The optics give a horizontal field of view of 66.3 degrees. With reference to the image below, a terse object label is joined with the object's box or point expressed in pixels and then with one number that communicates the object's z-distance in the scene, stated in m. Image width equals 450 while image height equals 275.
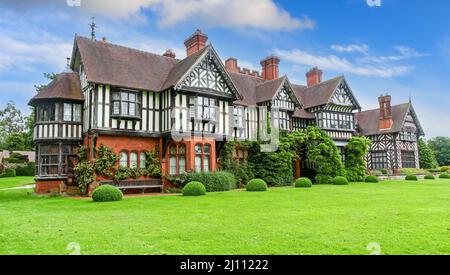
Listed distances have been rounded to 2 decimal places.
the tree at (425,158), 49.59
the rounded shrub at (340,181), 26.47
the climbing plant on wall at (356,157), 31.45
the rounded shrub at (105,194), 15.54
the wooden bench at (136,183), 20.36
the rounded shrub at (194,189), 18.14
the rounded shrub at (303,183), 24.21
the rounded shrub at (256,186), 20.81
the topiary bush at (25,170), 43.50
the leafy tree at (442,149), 64.88
